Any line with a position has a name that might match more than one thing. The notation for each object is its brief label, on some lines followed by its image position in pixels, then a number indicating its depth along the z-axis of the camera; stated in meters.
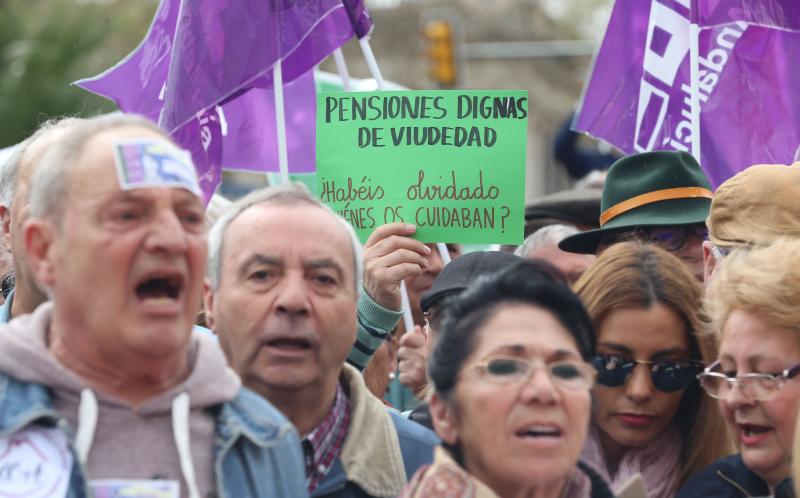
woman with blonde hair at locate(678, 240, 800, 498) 3.98
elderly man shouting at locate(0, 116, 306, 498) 3.29
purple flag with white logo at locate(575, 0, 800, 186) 6.50
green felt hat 5.52
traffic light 27.67
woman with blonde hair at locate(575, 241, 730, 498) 4.46
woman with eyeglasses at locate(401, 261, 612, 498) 3.40
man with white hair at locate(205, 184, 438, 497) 4.06
